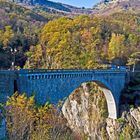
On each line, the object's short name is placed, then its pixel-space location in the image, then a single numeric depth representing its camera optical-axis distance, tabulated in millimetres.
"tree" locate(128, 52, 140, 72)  63000
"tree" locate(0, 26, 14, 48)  59175
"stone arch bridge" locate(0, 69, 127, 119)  28206
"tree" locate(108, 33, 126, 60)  65750
